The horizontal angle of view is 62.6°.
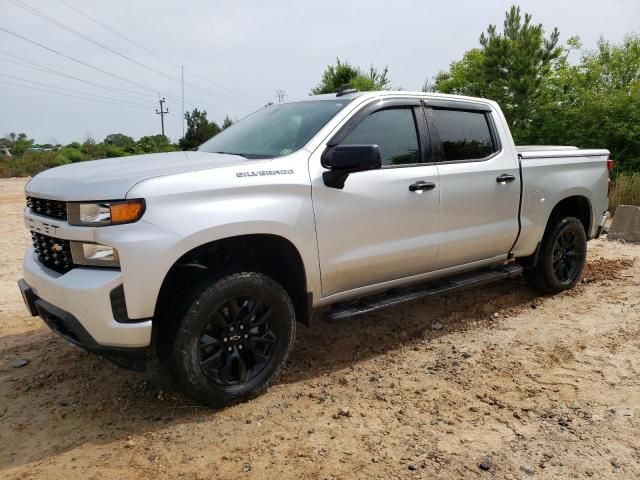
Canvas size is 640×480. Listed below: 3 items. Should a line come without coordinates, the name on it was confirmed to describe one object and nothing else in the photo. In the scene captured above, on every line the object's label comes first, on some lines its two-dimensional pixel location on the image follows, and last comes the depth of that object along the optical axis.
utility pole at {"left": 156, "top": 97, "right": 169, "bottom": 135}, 67.44
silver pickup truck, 2.71
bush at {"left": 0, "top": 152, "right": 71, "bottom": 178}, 25.86
